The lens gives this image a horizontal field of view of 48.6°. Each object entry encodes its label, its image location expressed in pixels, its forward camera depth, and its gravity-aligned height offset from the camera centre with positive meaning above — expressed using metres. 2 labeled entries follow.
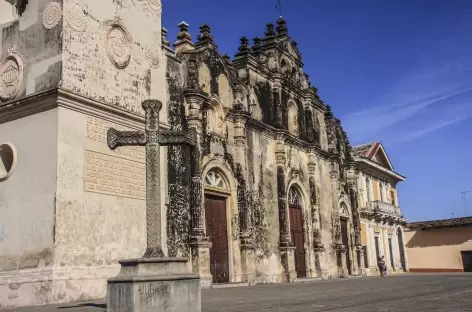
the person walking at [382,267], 25.74 -0.17
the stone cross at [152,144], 7.14 +1.88
